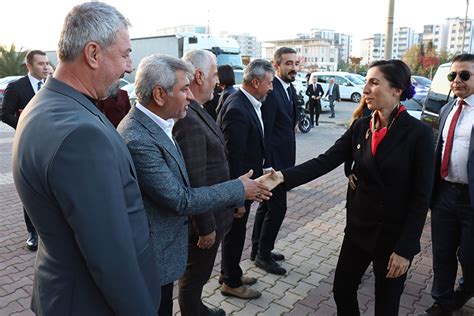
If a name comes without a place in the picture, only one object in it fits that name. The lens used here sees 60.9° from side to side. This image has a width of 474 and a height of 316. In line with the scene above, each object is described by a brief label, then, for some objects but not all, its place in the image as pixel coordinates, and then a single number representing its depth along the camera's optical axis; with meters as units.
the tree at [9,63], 30.73
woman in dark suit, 2.27
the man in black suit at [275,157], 3.90
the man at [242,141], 3.27
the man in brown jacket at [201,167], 2.32
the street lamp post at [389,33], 8.16
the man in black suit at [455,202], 3.04
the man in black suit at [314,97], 14.84
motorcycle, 13.41
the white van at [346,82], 24.36
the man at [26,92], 4.32
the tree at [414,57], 56.09
